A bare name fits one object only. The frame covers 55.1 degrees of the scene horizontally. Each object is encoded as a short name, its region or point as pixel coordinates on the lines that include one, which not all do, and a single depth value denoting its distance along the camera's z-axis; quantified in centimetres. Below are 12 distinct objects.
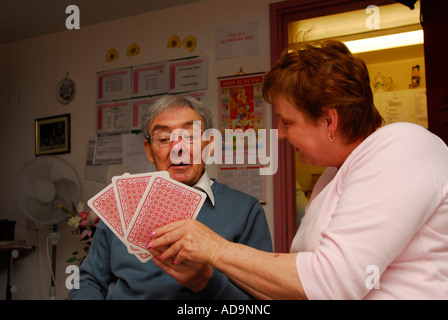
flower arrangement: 276
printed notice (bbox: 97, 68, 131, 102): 325
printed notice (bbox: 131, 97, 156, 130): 315
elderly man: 139
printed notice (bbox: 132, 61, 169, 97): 314
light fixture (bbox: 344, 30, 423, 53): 342
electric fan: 293
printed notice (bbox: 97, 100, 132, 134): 321
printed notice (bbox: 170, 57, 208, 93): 301
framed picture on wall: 341
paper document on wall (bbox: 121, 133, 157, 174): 310
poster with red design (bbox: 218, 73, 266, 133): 282
